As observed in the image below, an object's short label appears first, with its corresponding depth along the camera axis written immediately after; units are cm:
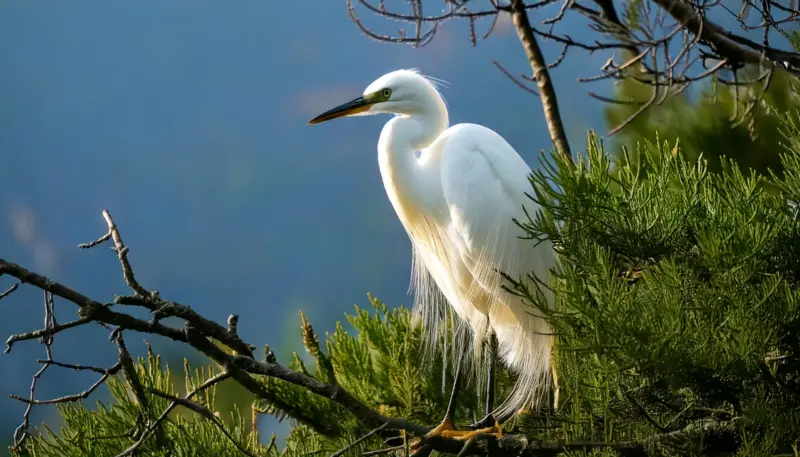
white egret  1496
